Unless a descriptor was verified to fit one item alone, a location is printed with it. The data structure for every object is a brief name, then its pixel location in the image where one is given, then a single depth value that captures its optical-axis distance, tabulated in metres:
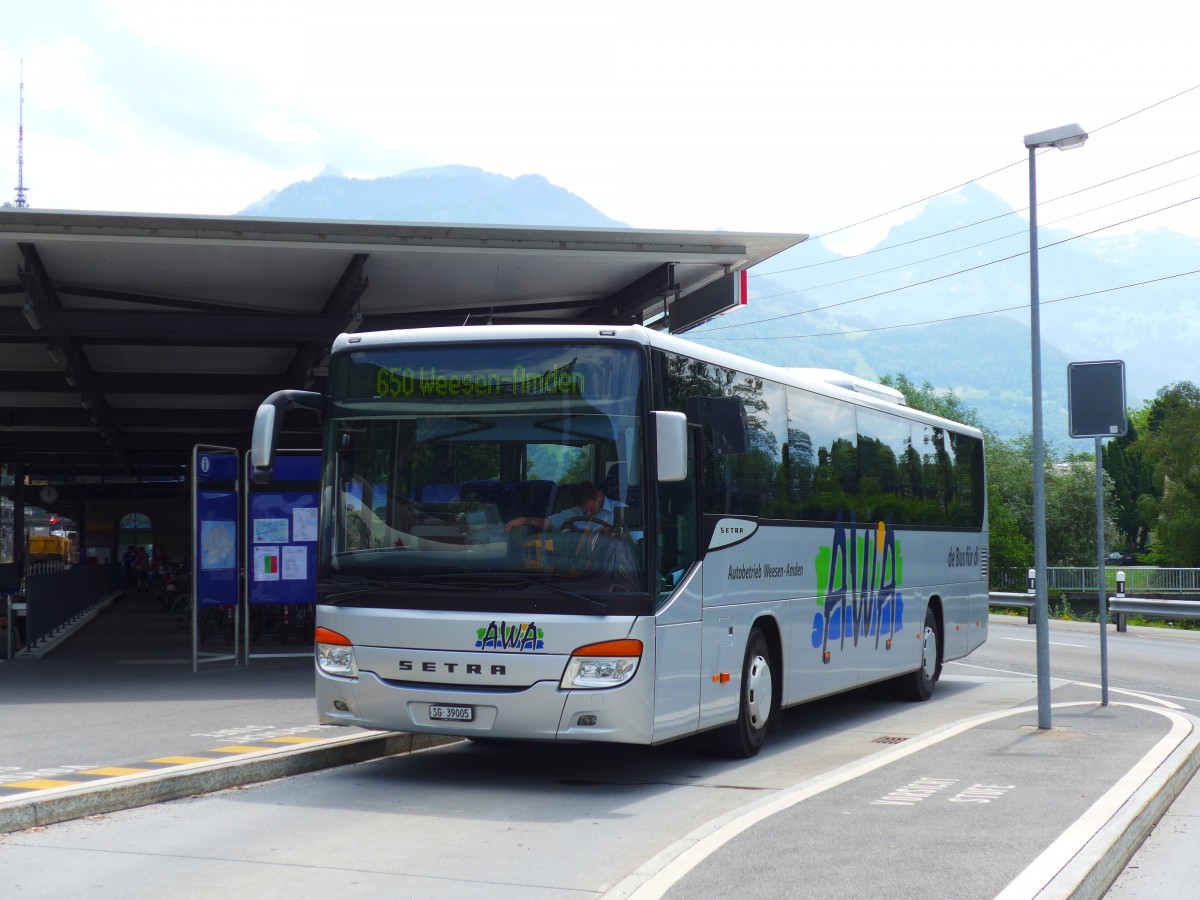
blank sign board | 12.99
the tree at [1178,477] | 69.62
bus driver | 9.05
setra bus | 8.96
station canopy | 15.52
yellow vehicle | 56.49
